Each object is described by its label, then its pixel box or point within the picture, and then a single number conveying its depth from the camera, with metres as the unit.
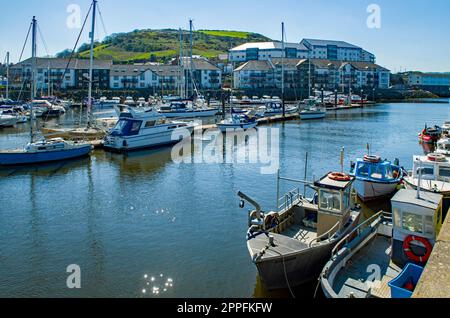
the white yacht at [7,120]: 54.03
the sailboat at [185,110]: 65.75
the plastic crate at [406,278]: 9.62
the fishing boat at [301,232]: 12.38
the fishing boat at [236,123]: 51.78
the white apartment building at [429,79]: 160.62
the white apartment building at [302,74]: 117.25
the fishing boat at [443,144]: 34.41
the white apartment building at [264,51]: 144.38
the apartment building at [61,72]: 102.19
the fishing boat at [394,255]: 11.18
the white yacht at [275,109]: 71.62
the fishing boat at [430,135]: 45.38
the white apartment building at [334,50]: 160.38
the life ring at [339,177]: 14.26
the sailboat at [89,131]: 39.96
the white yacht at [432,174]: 20.14
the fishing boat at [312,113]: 70.44
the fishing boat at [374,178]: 22.66
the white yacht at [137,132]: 37.56
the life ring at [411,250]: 11.58
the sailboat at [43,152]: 30.80
